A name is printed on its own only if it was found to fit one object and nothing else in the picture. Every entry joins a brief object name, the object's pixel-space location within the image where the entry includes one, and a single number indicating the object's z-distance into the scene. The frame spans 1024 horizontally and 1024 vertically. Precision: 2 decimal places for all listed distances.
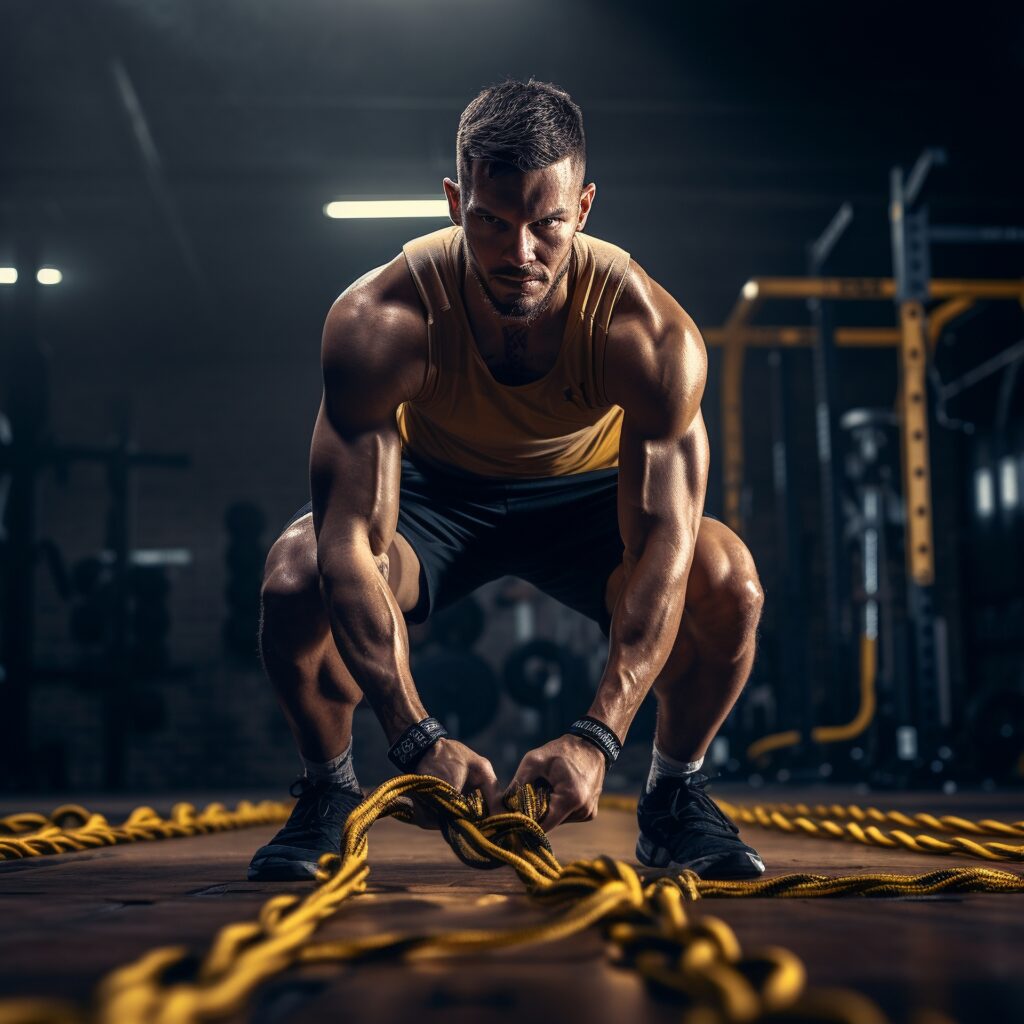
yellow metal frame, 4.27
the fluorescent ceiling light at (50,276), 6.59
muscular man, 1.50
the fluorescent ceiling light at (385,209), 5.66
